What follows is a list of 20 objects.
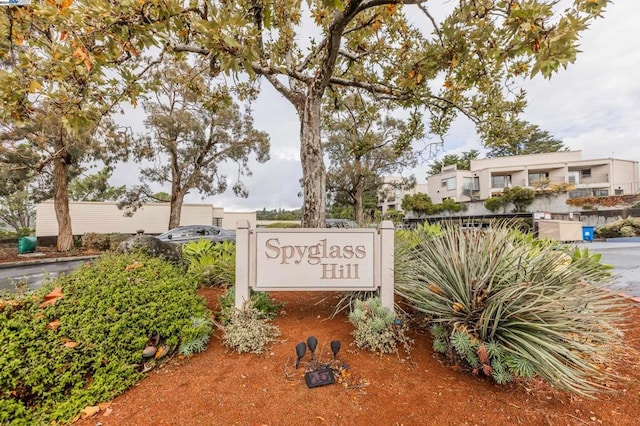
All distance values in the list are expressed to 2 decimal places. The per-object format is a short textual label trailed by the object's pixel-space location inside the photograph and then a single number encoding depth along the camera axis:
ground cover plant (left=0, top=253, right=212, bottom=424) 1.86
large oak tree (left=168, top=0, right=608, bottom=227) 2.47
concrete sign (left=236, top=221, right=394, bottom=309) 3.15
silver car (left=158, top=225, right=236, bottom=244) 11.59
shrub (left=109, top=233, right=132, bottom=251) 15.02
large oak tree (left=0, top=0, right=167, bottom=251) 2.40
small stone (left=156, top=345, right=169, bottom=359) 2.43
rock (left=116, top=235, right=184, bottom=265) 4.46
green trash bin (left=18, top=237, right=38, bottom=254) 13.89
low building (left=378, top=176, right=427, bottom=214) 22.77
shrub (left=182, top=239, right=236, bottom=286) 4.53
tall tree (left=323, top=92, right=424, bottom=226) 19.00
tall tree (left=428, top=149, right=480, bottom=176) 40.91
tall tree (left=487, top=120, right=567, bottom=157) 38.81
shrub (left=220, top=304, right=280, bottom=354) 2.66
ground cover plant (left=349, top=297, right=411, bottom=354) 2.62
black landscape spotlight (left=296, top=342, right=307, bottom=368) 2.28
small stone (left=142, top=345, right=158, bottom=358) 2.38
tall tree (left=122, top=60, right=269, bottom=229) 14.29
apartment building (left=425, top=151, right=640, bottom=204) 26.77
